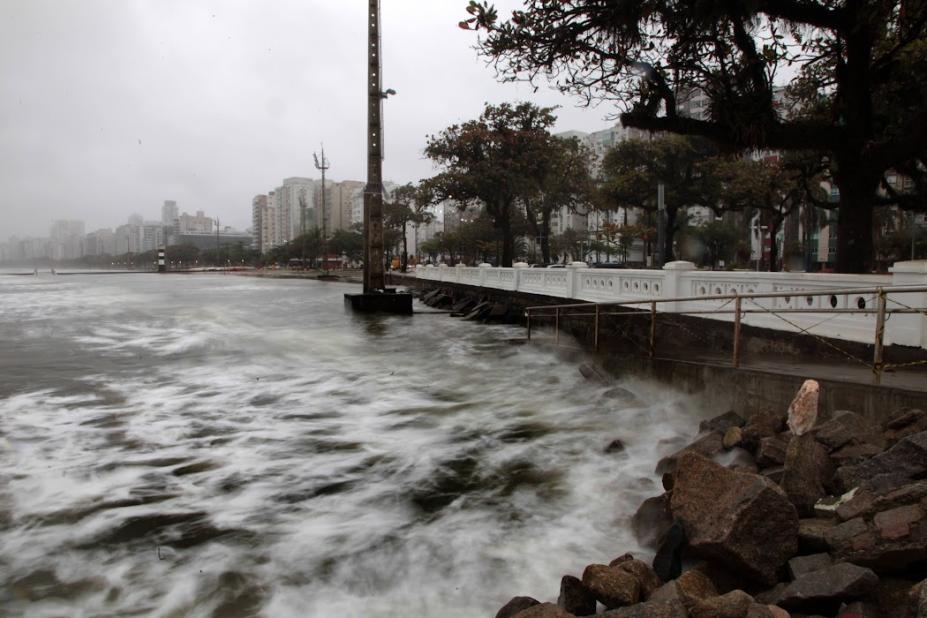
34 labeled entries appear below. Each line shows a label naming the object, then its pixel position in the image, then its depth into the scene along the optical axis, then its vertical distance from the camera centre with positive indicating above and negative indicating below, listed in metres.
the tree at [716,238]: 66.56 +4.12
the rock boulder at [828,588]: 3.11 -1.62
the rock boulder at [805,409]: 5.34 -1.18
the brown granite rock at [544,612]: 3.30 -1.85
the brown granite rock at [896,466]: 4.10 -1.30
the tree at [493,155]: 32.47 +6.43
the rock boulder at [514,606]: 3.78 -2.07
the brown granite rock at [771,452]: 5.26 -1.54
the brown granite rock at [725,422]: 6.66 -1.62
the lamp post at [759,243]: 59.92 +3.39
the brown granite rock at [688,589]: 3.22 -1.78
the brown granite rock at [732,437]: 5.90 -1.58
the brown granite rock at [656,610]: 3.04 -1.69
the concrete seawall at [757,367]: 5.74 -1.12
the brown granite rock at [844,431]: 5.02 -1.30
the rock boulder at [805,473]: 4.36 -1.47
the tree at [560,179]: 33.31 +5.85
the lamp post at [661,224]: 21.22 +2.00
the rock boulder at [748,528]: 3.68 -1.58
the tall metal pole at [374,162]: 23.94 +4.34
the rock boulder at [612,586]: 3.54 -1.85
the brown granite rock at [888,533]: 3.23 -1.43
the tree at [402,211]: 67.72 +7.34
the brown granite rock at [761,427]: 5.84 -1.50
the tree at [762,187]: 27.38 +4.48
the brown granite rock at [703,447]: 6.05 -1.73
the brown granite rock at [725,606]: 3.02 -1.66
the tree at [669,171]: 35.69 +6.25
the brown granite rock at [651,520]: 4.96 -2.05
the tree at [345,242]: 102.12 +5.06
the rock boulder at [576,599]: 3.72 -2.00
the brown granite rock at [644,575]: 3.66 -1.85
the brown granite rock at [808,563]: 3.56 -1.69
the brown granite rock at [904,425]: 4.87 -1.20
